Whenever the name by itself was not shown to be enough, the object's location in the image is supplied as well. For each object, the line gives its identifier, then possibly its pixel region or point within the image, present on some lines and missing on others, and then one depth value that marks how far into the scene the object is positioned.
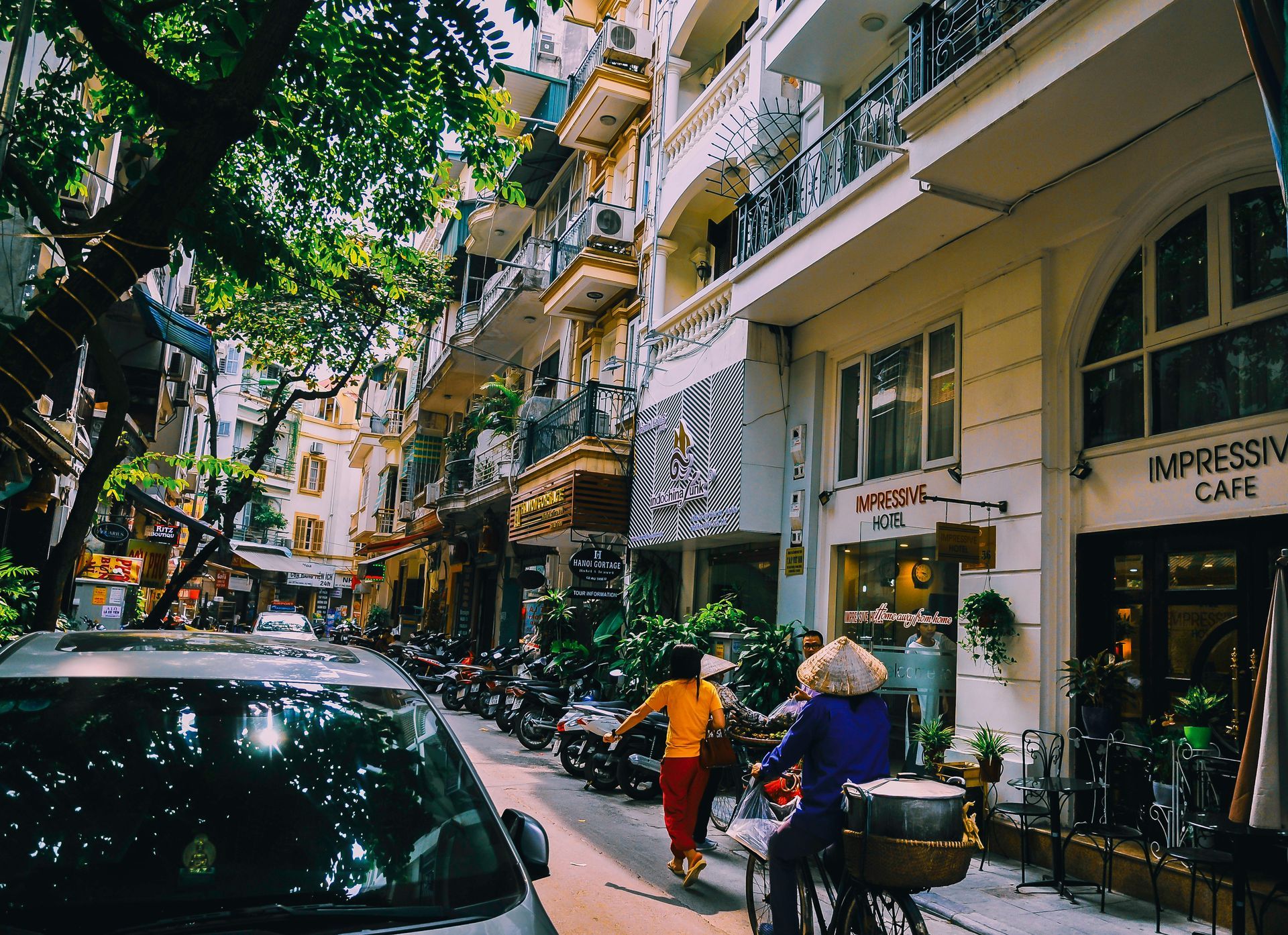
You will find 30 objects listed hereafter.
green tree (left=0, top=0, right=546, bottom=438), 4.80
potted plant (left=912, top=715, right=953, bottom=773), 9.19
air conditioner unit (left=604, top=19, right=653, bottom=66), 18.66
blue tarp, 12.44
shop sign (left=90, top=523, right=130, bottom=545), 17.91
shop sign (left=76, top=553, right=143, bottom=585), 15.92
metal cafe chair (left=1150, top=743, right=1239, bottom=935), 6.55
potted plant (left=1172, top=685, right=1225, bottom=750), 7.02
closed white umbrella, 5.10
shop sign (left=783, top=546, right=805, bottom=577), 12.71
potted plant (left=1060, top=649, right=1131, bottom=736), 8.00
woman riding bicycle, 4.88
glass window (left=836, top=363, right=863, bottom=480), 12.41
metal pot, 4.12
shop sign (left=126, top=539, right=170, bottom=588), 27.25
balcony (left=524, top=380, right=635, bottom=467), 17.39
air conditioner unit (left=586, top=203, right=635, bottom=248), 18.55
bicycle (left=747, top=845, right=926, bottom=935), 4.28
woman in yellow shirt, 7.25
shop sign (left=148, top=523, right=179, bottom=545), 24.64
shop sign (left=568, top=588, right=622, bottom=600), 16.49
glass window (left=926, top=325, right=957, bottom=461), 10.61
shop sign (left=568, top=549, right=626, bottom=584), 16.44
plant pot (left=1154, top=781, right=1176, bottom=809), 7.02
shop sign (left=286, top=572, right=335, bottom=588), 43.50
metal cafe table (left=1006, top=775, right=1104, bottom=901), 7.09
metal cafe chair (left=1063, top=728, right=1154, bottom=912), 7.69
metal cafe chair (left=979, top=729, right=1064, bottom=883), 8.22
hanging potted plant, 8.98
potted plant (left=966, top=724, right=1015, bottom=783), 8.59
